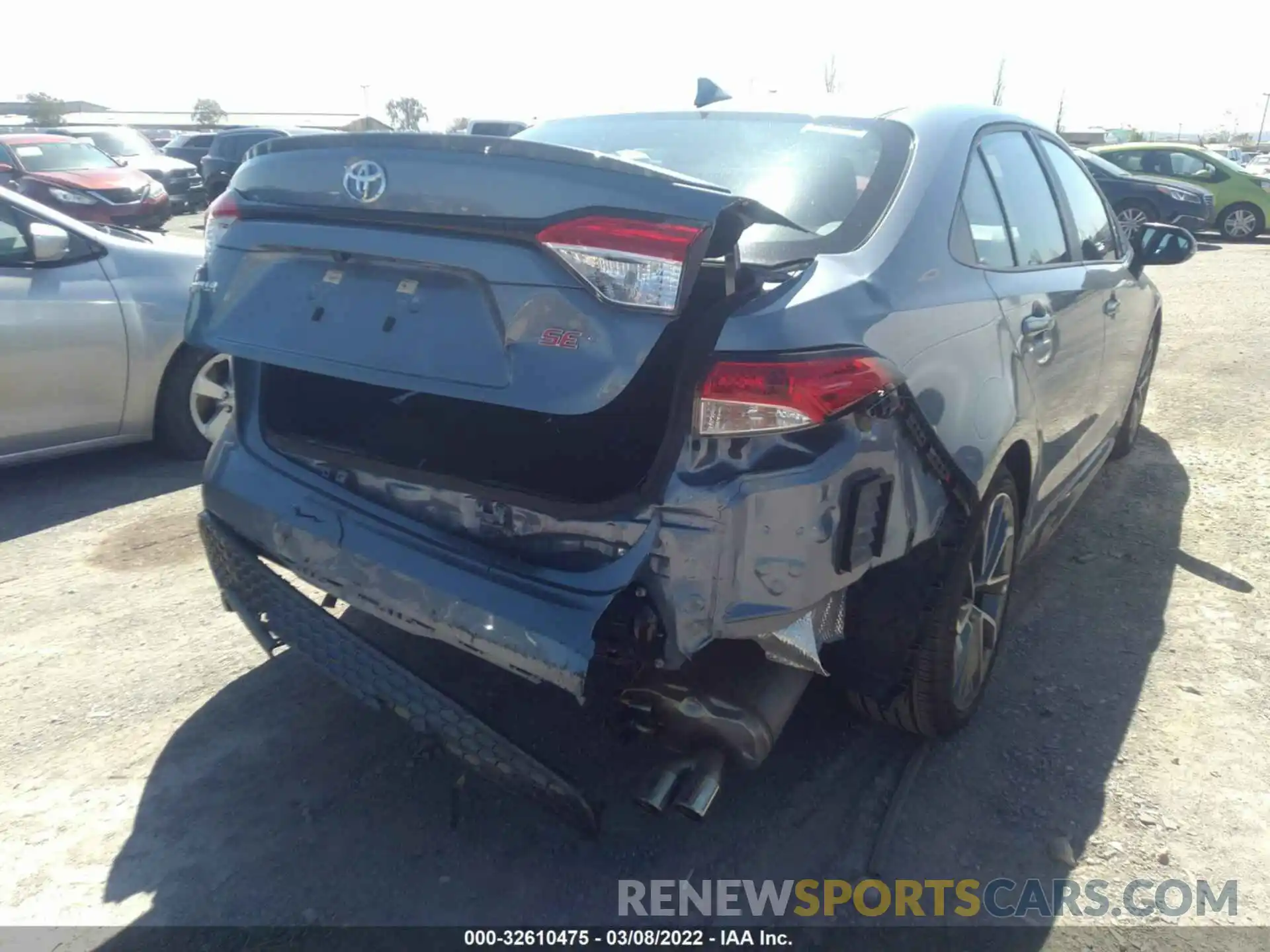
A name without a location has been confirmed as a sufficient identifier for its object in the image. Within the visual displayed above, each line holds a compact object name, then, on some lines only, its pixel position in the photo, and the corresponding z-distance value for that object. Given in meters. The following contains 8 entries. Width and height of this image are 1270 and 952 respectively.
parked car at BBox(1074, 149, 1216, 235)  16.55
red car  14.22
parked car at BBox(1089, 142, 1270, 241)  18.16
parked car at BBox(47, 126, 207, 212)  19.11
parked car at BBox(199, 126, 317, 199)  20.92
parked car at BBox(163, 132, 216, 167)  25.11
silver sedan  4.70
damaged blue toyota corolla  2.10
